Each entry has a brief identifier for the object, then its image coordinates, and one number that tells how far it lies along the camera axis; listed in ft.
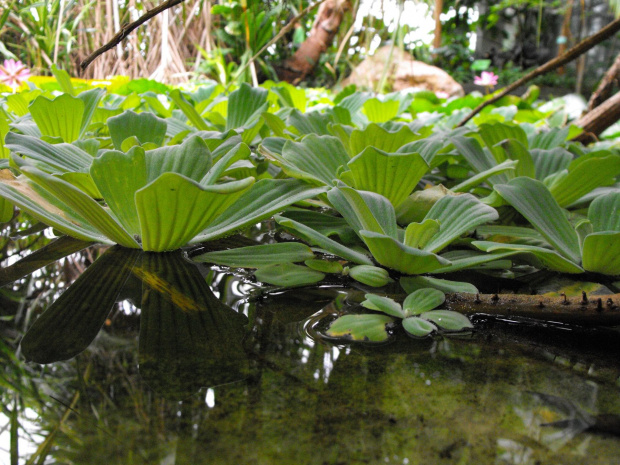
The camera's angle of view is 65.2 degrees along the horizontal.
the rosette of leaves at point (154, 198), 2.00
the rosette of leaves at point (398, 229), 2.11
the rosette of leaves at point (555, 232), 2.27
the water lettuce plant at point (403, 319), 1.68
